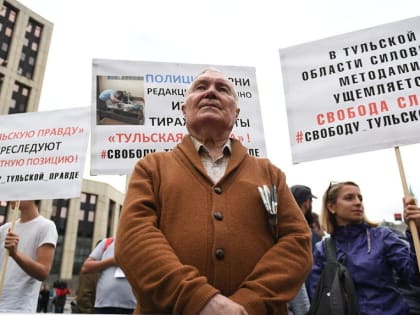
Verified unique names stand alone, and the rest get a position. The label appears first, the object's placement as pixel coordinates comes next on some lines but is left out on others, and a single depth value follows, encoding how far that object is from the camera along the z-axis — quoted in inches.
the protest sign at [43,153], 134.6
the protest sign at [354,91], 106.8
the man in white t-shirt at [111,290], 125.3
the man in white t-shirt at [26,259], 116.4
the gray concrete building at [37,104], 1584.6
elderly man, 53.1
